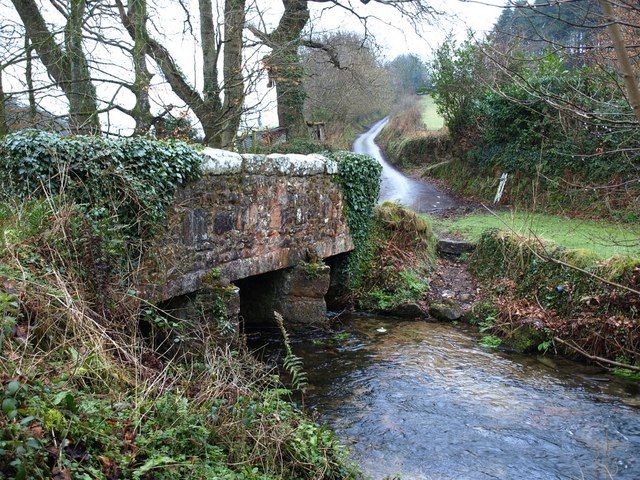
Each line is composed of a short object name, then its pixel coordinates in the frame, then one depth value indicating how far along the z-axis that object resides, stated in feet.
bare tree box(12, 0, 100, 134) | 29.12
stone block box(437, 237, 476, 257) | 39.47
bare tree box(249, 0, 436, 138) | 35.29
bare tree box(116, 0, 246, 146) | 33.37
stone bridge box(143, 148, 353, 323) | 21.01
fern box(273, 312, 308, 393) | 14.39
